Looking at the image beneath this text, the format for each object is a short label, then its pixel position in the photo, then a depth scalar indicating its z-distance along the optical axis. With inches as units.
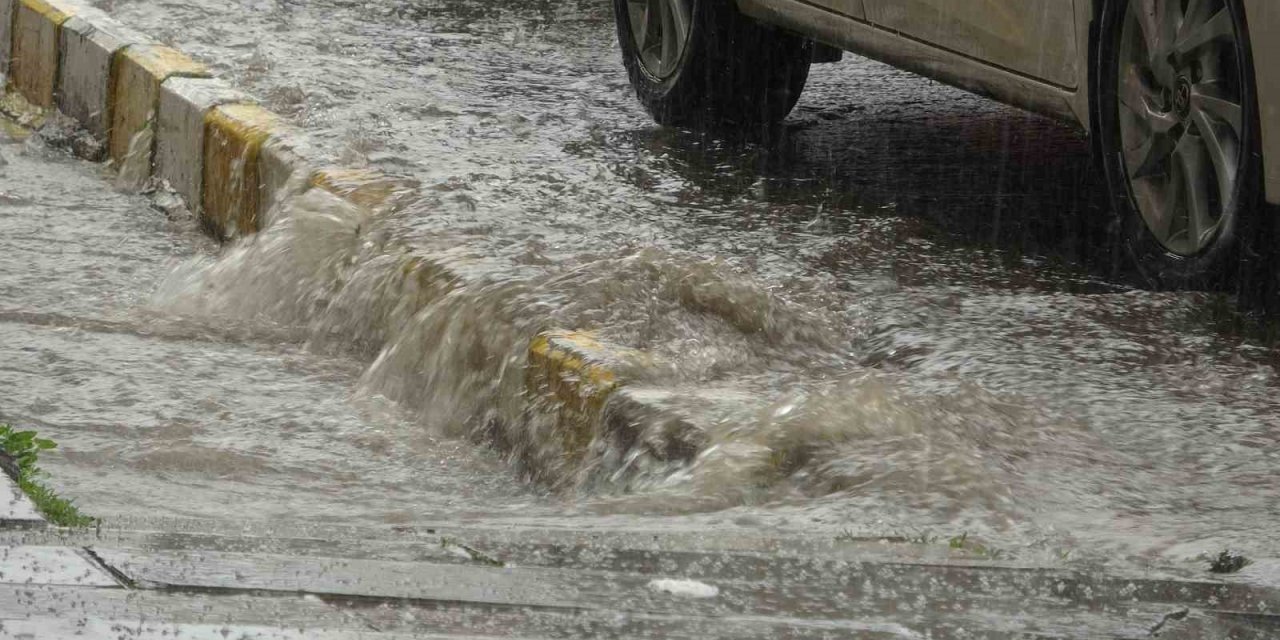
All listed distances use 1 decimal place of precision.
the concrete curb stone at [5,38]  671.0
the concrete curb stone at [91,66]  587.7
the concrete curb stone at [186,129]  516.1
